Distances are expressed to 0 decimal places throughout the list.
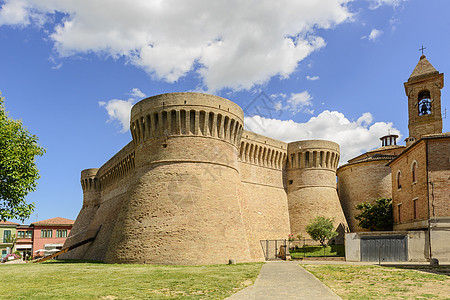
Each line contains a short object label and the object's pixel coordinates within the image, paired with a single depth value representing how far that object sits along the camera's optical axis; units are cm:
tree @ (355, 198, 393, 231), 3806
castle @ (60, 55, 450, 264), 2623
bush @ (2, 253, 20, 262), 4989
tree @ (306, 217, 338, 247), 3684
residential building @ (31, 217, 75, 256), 7200
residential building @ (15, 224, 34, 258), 7197
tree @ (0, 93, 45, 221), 2314
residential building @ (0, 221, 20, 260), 6956
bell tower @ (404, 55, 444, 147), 4588
